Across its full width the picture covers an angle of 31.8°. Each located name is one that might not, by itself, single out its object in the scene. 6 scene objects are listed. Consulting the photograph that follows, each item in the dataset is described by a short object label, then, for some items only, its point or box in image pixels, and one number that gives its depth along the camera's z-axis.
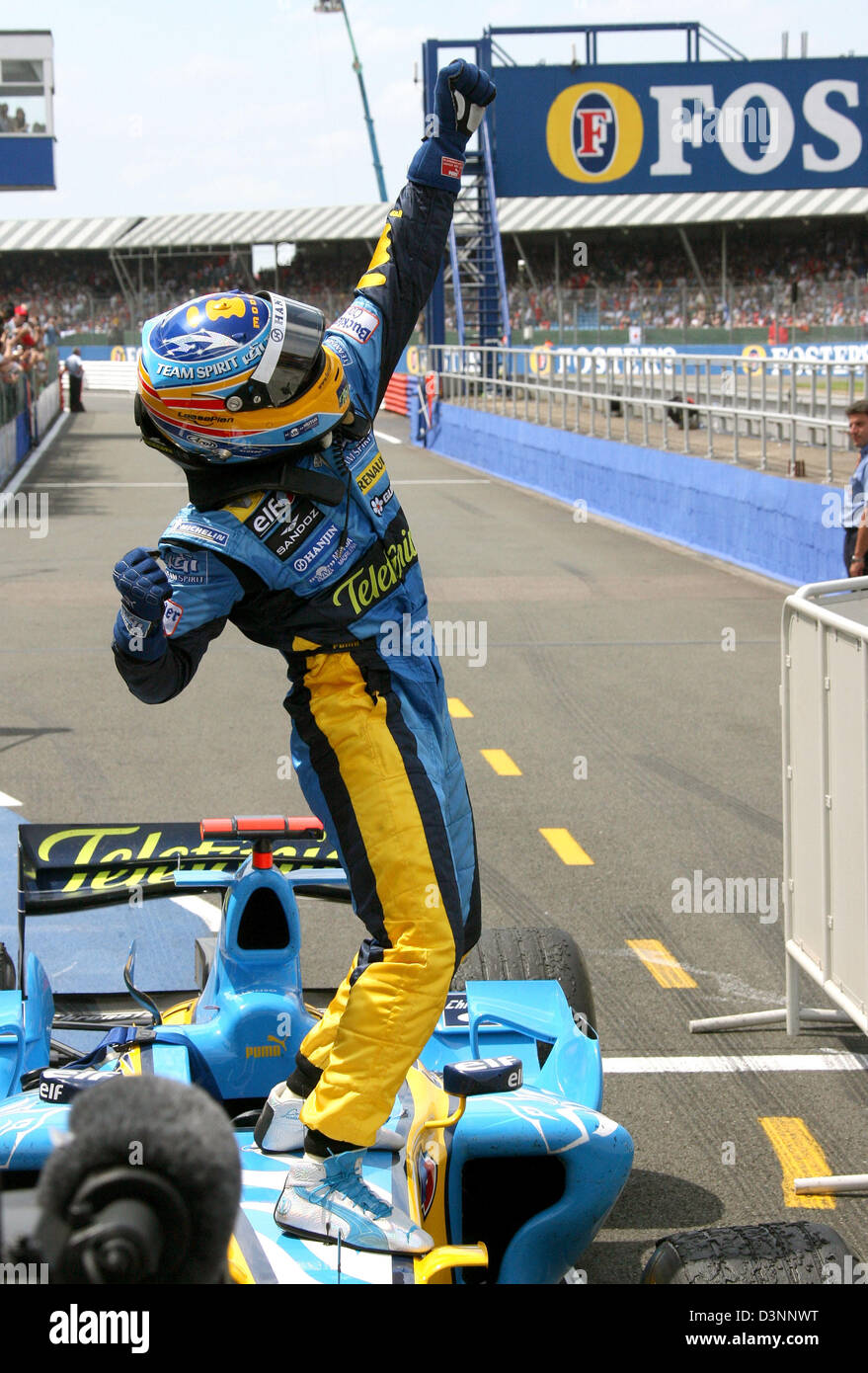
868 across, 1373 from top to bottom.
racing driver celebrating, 2.83
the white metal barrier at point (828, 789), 4.20
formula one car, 2.83
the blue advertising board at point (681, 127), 34.88
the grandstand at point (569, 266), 45.16
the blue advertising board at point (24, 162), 34.25
